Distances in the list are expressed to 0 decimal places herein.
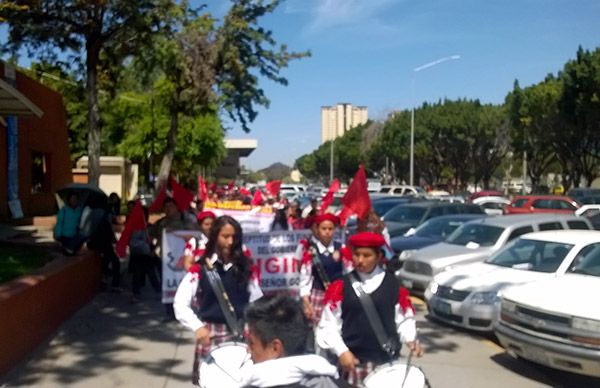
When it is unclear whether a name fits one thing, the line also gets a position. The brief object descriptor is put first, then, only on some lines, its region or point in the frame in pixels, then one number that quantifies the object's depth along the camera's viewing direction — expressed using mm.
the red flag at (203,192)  16356
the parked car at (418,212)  17844
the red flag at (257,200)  18319
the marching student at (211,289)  4758
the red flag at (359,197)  8391
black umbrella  13422
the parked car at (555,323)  7105
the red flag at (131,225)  8492
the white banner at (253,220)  12484
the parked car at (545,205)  28672
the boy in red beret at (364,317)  4465
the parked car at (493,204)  31466
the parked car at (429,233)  14289
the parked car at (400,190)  42106
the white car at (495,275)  9492
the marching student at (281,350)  3039
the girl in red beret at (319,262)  6445
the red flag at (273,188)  19875
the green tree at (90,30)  19859
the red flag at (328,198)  11806
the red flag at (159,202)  10633
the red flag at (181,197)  10500
